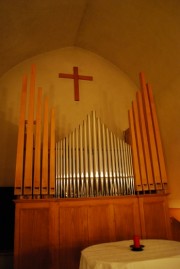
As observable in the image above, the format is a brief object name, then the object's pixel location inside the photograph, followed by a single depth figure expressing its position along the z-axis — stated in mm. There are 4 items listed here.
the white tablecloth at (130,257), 2566
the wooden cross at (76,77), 6402
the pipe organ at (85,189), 3875
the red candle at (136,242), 3066
